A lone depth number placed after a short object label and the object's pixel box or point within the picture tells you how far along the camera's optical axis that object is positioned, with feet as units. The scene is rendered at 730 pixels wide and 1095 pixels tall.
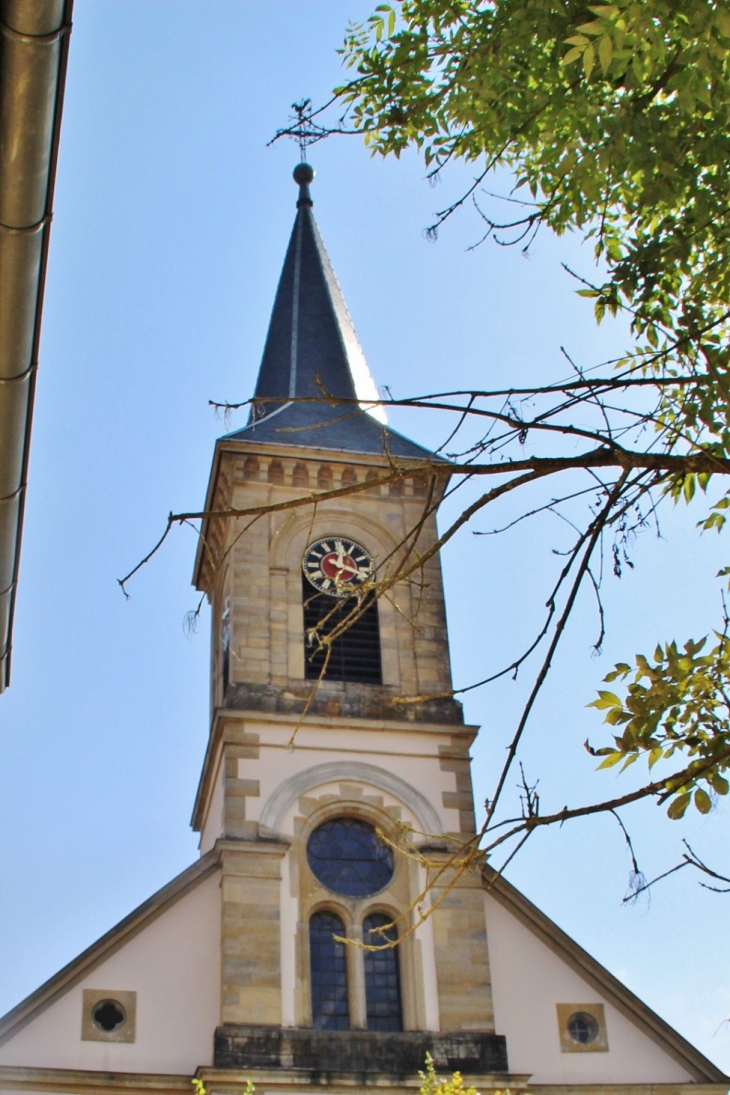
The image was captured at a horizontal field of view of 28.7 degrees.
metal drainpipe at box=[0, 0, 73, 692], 12.44
